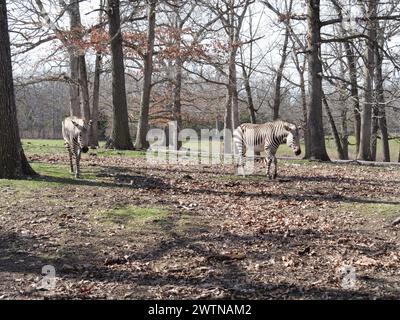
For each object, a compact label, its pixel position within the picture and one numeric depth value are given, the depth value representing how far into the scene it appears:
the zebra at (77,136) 12.66
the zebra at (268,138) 13.91
